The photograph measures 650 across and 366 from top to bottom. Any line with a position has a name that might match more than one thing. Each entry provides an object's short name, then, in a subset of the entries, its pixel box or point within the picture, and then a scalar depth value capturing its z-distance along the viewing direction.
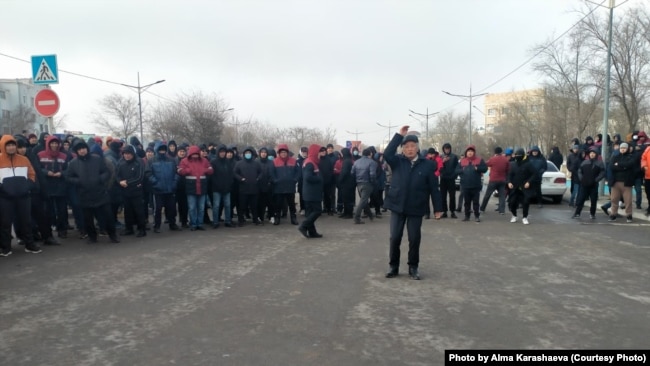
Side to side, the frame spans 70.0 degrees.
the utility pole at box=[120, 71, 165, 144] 37.25
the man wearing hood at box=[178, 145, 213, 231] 10.38
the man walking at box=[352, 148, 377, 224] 11.50
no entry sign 10.53
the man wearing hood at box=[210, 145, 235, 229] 10.80
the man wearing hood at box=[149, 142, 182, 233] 10.26
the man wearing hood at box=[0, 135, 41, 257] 7.91
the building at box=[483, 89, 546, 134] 46.78
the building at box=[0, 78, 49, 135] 56.81
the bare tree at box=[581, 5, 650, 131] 30.17
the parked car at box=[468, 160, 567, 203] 15.56
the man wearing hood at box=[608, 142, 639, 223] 11.23
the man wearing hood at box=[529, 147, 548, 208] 11.48
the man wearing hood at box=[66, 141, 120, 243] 8.84
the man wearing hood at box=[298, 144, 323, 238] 9.31
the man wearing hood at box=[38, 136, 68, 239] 9.18
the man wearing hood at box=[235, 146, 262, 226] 11.01
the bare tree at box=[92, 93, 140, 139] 58.91
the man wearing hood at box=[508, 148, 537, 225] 11.21
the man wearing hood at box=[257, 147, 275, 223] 11.37
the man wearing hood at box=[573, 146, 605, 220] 11.62
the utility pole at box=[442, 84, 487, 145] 39.50
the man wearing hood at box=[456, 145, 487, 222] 11.78
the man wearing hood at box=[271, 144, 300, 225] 11.41
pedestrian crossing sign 10.83
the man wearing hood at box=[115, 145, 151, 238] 9.66
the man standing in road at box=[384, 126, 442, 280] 6.30
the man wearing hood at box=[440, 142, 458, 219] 12.56
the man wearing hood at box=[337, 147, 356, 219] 12.35
